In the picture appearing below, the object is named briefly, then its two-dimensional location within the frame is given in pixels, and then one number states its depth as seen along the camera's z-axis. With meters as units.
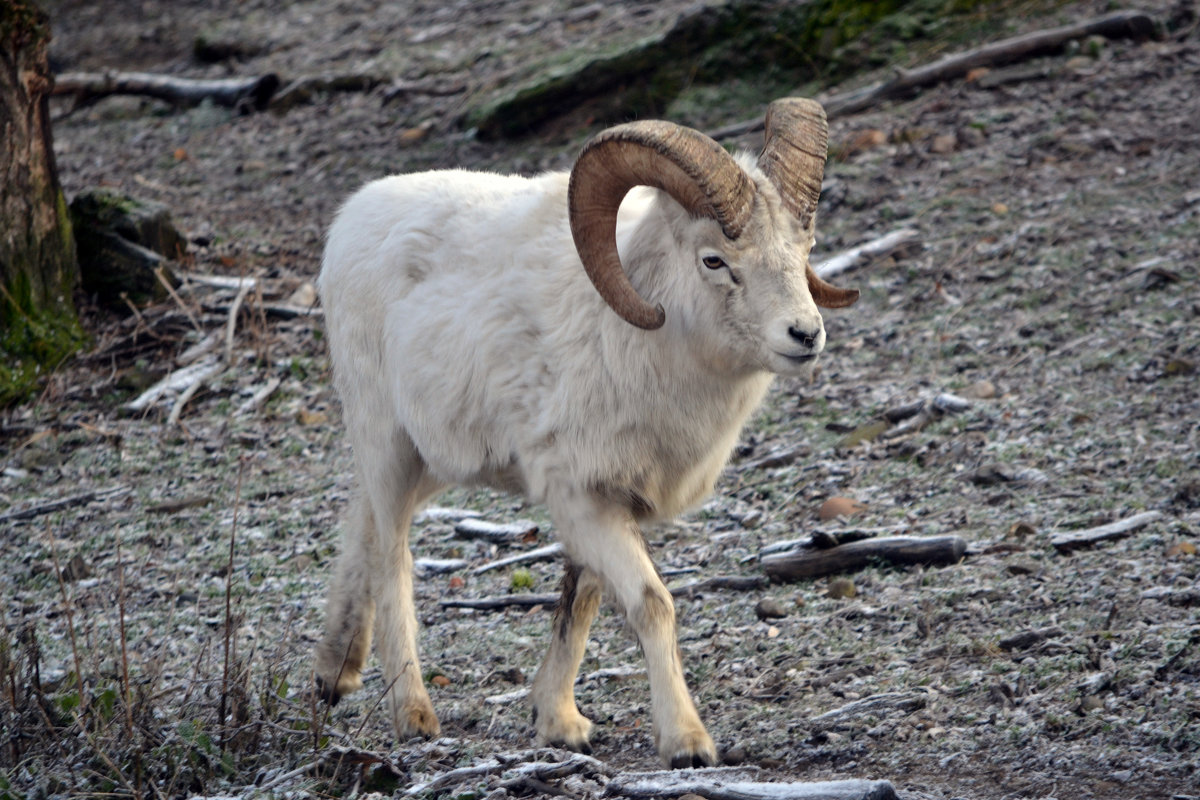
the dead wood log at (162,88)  31.39
